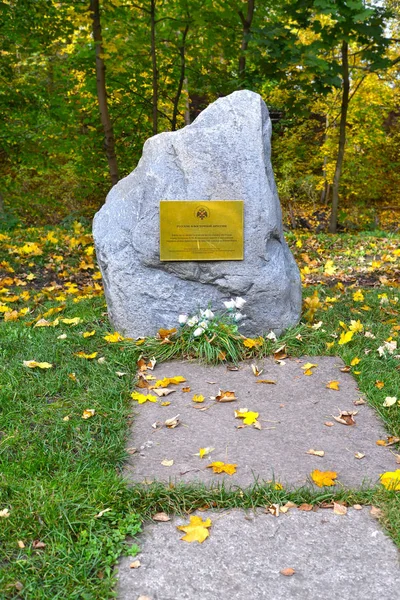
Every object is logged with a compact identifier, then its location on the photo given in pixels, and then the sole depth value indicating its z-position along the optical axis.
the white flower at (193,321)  4.27
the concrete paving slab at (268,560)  2.07
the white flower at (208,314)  4.33
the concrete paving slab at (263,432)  2.79
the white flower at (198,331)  4.18
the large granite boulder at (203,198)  4.35
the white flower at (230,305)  4.36
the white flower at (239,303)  4.36
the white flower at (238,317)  4.36
